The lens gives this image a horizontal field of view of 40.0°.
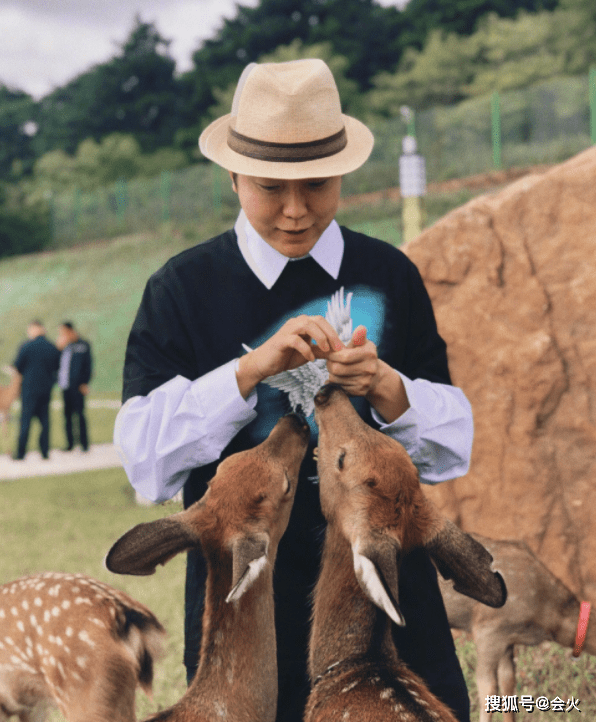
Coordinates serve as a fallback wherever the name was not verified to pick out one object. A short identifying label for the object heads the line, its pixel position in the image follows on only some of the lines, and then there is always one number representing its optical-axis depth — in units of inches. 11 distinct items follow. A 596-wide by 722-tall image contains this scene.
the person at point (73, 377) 476.1
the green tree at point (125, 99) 1830.7
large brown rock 188.5
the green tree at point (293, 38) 1508.4
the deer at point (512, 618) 163.0
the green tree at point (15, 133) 1979.2
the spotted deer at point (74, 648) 134.6
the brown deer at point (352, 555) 81.9
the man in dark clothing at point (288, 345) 80.4
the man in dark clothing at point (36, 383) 468.4
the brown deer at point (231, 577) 86.4
